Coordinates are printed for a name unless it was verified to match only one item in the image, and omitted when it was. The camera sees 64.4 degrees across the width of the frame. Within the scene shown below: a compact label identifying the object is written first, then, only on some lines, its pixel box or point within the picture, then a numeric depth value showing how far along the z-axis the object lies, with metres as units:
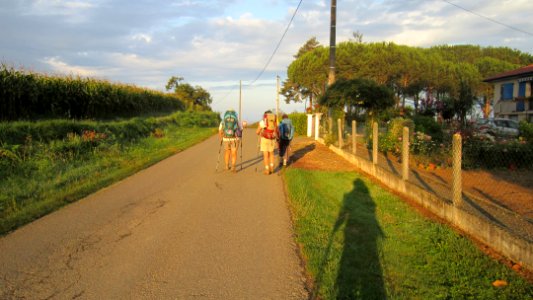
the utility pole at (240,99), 69.19
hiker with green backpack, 11.38
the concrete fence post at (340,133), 15.21
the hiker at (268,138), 11.20
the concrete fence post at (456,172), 6.07
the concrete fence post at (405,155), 8.06
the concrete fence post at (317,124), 21.58
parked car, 22.15
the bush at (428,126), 16.33
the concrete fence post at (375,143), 10.50
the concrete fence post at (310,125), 25.53
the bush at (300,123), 31.67
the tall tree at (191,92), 63.27
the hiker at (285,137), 12.74
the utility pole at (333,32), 18.83
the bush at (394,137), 13.50
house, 33.28
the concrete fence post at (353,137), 12.97
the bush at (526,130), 16.36
